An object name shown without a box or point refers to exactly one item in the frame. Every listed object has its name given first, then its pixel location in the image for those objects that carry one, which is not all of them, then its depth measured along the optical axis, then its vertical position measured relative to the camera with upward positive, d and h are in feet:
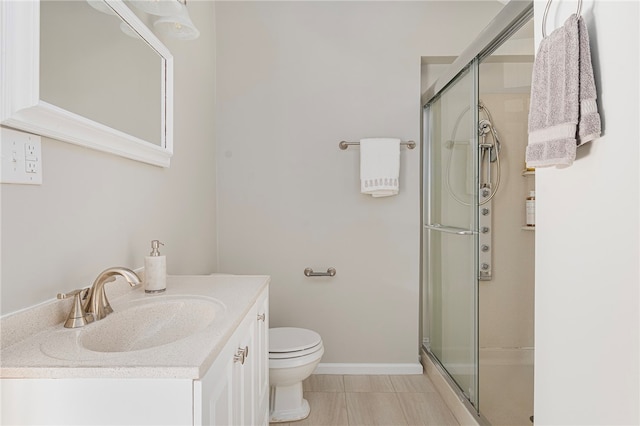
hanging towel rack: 3.62 +1.84
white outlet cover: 2.86 +0.42
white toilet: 6.37 -2.56
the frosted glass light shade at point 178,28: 5.30 +2.60
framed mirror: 2.91 +1.32
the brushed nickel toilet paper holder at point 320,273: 8.45 -1.32
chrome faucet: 3.54 -0.70
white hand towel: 8.09 +0.98
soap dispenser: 4.52 -0.71
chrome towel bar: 8.37 +1.48
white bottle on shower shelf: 6.14 +0.08
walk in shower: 5.78 -0.27
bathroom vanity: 2.52 -1.11
